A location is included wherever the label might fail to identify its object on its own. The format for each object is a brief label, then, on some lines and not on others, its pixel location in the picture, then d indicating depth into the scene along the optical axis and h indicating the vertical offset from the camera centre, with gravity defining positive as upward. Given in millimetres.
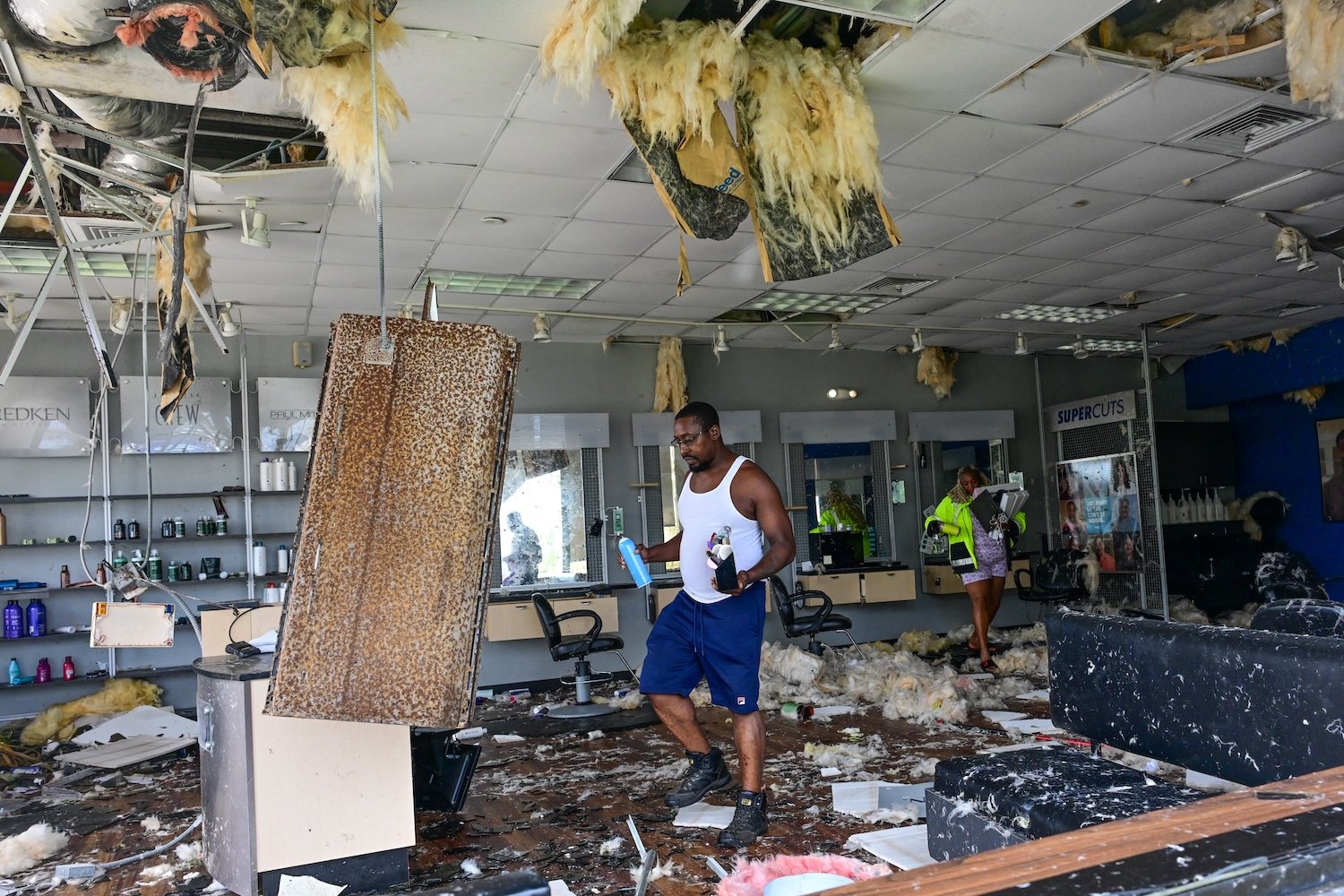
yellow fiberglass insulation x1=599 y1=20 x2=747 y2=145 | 3469 +1671
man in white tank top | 3699 -414
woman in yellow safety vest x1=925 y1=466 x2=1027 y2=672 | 7766 -472
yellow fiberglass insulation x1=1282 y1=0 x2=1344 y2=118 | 3287 +1556
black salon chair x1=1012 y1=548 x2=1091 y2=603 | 8836 -806
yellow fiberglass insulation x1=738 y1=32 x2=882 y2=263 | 3717 +1530
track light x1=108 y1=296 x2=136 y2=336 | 6422 +1611
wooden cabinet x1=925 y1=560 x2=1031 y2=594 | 9461 -781
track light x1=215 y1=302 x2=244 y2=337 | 6477 +1547
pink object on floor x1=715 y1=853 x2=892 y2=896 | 1831 -744
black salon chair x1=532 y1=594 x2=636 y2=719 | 6430 -892
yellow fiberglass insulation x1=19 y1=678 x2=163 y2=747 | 6340 -1136
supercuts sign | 9398 +883
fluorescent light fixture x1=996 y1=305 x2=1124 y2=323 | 8359 +1672
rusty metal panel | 2068 +3
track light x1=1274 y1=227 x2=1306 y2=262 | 6066 +1587
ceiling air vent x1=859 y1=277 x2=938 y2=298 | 7164 +1713
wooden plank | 831 -330
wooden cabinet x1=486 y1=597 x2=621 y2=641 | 7617 -811
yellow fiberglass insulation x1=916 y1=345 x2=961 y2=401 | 9742 +1408
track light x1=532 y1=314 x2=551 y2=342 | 7598 +1594
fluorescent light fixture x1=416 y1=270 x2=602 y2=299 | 6504 +1732
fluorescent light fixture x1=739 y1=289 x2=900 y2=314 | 7582 +1730
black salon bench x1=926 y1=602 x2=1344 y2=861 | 2129 -605
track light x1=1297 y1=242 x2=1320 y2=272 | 6176 +1512
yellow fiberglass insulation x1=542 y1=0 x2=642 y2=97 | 3076 +1639
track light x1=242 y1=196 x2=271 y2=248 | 4828 +1611
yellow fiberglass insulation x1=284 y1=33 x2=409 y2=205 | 3115 +1462
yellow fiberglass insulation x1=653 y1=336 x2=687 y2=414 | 8727 +1301
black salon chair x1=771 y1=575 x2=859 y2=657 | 7055 -814
